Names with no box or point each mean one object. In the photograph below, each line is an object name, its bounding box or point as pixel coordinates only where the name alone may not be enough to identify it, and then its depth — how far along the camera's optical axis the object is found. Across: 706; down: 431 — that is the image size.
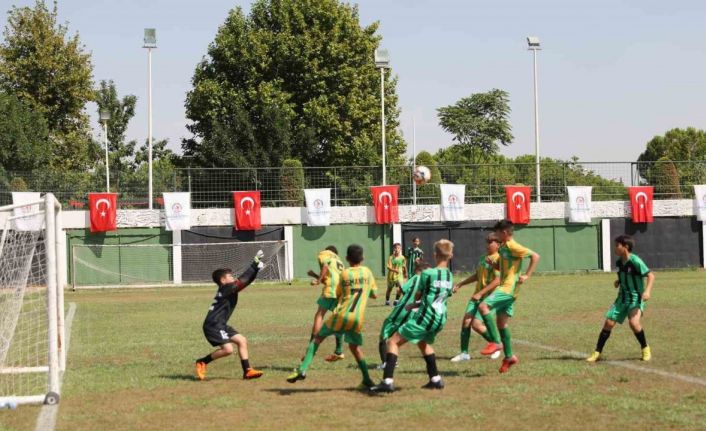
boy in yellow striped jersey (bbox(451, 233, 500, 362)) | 13.55
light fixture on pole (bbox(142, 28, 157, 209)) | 43.19
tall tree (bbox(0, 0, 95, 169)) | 56.50
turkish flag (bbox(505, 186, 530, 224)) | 46.09
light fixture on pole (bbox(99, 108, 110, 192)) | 52.98
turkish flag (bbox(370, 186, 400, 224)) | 44.81
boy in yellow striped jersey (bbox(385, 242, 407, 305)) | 24.97
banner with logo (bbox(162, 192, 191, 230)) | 42.75
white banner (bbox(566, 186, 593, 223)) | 46.81
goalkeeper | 12.49
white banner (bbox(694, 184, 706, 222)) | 47.69
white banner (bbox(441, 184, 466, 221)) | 45.22
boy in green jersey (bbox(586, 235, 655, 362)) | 13.38
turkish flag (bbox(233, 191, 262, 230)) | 43.44
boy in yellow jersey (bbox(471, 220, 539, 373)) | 12.81
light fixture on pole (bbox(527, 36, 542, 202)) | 48.94
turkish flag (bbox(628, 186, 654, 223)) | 47.25
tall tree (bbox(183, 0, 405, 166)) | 54.97
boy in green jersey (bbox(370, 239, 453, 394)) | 10.88
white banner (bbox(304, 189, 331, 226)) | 44.16
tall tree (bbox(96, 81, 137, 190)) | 75.81
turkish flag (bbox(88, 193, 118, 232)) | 42.34
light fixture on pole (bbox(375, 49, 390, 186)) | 44.50
